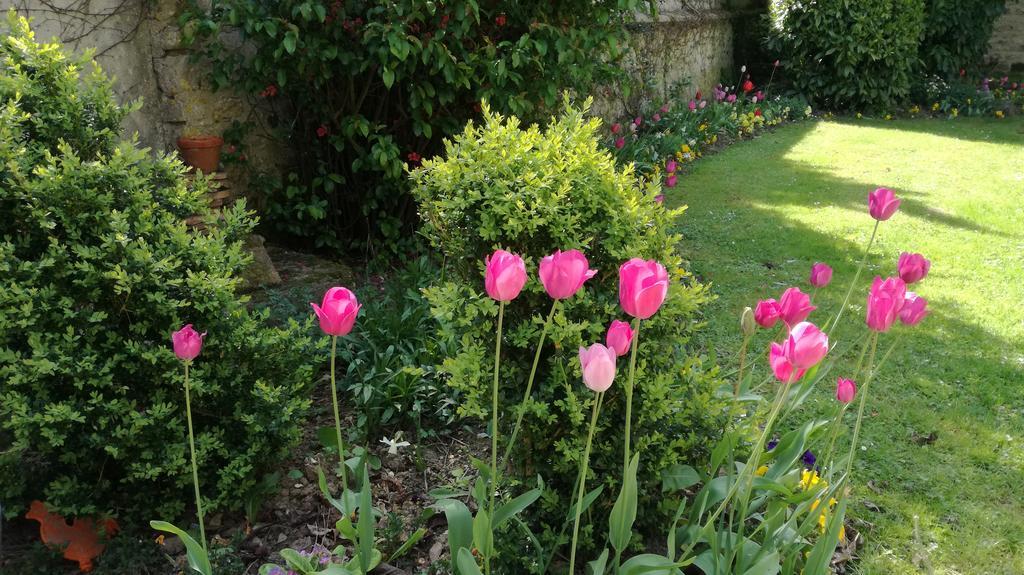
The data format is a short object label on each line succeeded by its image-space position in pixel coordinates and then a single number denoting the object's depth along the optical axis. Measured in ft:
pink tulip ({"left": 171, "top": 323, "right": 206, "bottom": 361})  5.57
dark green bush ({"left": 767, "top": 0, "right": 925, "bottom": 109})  32.71
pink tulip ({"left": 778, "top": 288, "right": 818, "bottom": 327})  6.41
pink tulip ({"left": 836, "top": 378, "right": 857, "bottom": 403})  5.87
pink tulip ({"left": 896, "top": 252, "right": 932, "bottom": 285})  6.55
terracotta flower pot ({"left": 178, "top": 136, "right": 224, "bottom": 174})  13.47
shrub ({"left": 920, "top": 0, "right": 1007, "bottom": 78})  35.63
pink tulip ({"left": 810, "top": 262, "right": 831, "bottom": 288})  7.34
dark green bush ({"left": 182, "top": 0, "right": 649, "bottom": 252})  13.12
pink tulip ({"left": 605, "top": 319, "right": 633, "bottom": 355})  5.30
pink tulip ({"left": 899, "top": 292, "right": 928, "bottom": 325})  5.85
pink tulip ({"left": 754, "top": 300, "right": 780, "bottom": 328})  6.60
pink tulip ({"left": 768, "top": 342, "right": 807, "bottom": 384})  5.20
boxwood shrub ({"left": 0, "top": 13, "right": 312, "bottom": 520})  6.88
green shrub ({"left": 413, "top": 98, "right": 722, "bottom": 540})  6.75
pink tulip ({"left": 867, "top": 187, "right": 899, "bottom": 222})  6.91
